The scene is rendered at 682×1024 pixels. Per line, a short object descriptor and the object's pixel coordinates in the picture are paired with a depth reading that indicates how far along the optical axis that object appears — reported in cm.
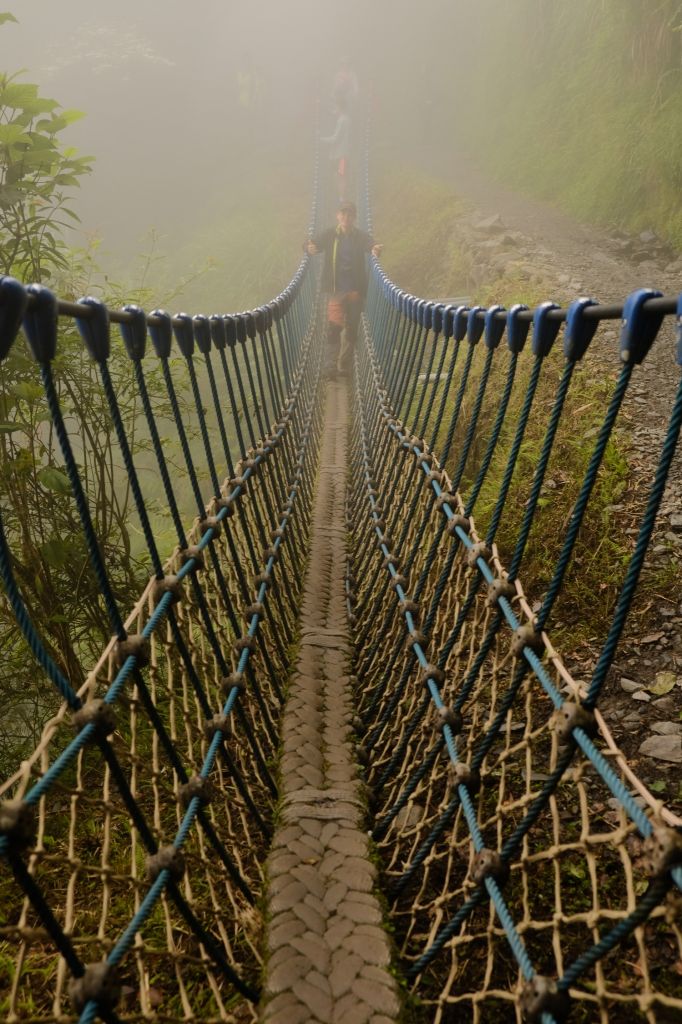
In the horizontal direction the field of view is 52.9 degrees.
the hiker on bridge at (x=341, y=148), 1329
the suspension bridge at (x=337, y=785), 87
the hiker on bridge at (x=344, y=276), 614
